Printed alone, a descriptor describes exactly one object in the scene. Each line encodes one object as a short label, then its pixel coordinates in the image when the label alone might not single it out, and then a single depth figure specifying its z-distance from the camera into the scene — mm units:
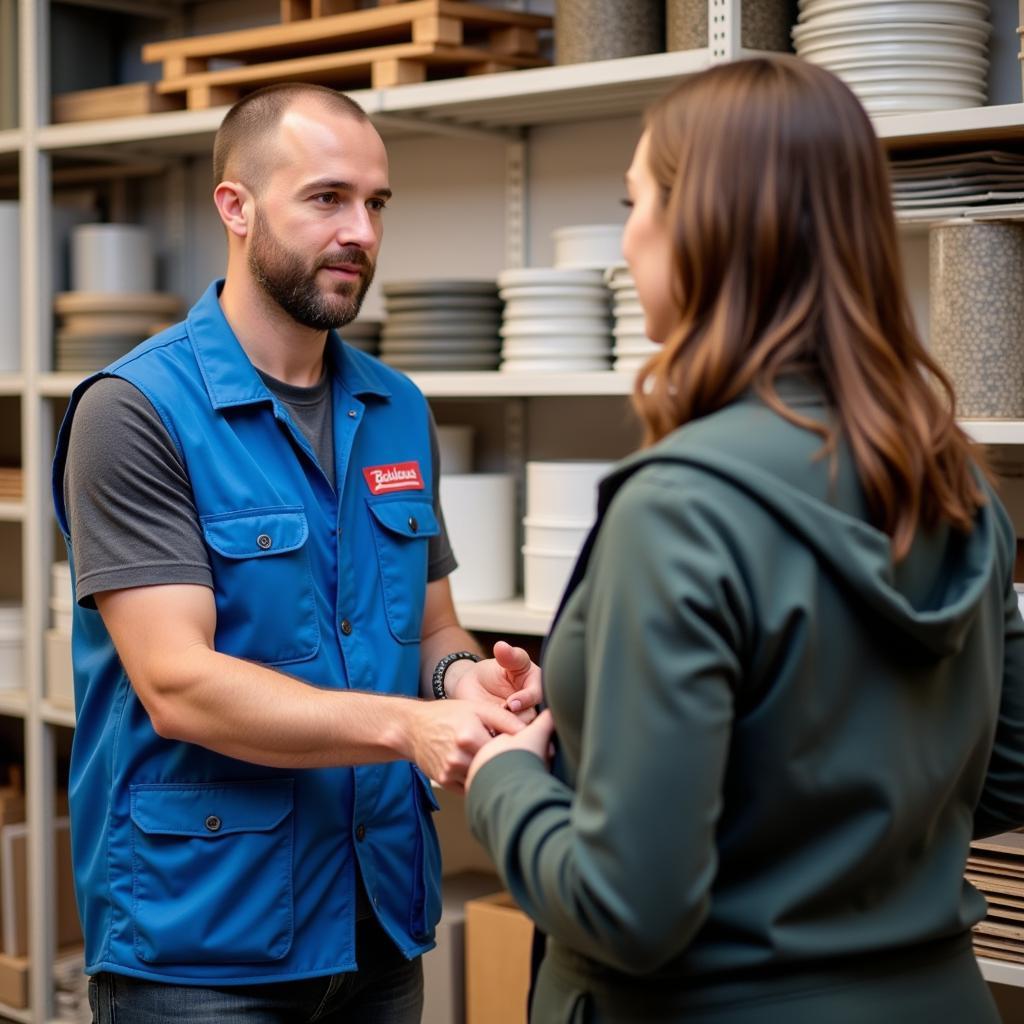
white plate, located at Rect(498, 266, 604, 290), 2379
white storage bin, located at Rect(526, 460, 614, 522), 2361
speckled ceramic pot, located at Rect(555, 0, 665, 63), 2305
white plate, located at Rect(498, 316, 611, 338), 2395
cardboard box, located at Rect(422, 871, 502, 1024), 2510
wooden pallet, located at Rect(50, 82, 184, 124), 2898
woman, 850
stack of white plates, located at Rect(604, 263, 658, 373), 2305
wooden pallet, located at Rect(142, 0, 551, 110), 2471
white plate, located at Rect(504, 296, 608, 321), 2391
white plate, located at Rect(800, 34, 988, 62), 2021
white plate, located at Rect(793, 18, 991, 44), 2021
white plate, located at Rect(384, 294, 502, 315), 2512
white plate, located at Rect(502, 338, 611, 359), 2400
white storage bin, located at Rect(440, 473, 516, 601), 2520
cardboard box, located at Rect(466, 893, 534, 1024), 2418
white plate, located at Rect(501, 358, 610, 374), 2402
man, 1547
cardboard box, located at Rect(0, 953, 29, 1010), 3082
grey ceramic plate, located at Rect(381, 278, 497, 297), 2502
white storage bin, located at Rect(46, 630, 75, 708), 2947
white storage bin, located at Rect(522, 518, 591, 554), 2371
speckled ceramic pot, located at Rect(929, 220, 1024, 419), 1970
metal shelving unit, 2131
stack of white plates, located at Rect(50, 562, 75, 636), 2953
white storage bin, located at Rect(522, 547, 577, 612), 2393
